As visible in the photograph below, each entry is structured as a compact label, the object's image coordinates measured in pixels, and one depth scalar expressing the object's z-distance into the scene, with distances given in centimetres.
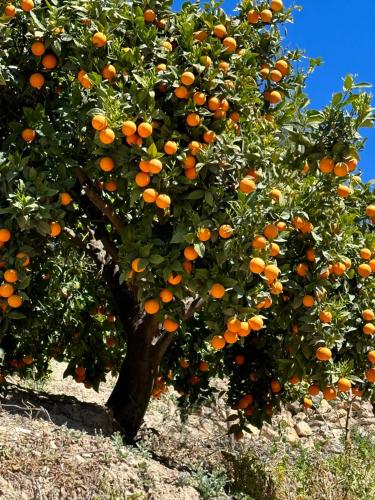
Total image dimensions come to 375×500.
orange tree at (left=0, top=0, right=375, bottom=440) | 419
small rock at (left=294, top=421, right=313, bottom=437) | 952
